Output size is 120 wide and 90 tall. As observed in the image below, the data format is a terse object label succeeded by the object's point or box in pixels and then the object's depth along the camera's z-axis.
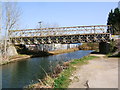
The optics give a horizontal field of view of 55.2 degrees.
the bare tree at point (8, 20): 22.24
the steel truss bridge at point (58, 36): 26.54
